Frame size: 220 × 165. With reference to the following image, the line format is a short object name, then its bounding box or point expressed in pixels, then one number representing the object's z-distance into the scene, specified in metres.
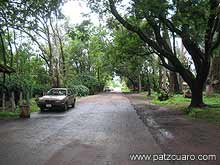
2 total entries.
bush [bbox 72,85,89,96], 28.68
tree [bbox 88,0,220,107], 8.96
